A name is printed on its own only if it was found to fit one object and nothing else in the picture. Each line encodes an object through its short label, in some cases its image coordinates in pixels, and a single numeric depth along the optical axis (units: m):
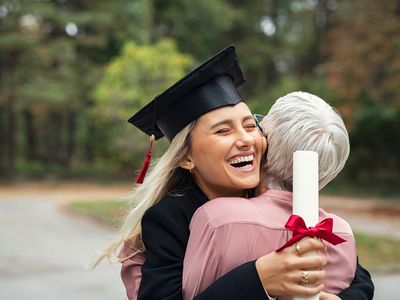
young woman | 1.60
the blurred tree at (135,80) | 13.98
